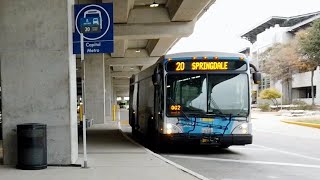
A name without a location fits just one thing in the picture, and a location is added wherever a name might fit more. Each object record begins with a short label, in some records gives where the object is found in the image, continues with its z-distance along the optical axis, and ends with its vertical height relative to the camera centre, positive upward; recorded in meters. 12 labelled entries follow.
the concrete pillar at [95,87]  31.16 +0.75
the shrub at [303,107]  51.88 -1.37
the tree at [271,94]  61.41 +0.29
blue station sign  9.97 +1.74
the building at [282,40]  66.31 +10.39
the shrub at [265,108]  58.12 -1.63
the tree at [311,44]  50.78 +6.34
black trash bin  9.27 -1.07
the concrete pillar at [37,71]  9.80 +0.61
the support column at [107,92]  47.94 +0.57
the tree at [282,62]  61.22 +5.04
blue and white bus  13.05 -0.05
